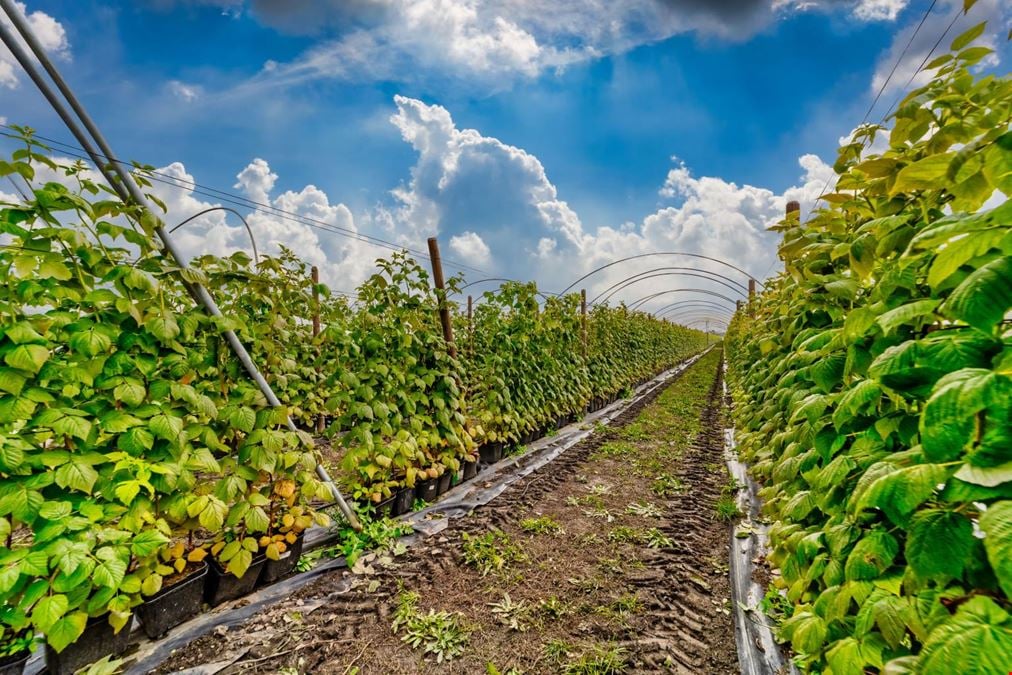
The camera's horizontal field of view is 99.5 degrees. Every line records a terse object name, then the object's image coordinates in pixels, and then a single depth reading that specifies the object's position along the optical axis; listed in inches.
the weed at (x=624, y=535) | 131.6
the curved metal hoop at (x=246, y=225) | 110.4
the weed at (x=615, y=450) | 220.2
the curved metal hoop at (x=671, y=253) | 514.1
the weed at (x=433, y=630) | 88.0
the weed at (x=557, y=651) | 84.9
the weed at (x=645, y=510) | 149.3
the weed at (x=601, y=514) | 147.1
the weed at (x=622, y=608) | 97.2
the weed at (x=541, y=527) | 137.0
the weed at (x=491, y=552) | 117.3
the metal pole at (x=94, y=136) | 73.0
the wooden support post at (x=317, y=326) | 277.6
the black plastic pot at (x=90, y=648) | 77.4
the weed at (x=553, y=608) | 97.9
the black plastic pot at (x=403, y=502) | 148.4
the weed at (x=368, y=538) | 120.7
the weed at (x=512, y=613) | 94.4
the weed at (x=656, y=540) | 128.1
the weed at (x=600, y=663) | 81.6
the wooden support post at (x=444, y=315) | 170.2
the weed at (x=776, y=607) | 93.0
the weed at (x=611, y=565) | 115.3
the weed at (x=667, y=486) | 169.8
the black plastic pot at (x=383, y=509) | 140.8
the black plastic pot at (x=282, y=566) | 109.5
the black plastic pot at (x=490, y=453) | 205.6
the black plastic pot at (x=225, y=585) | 100.5
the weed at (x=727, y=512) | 144.3
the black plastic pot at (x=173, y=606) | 89.1
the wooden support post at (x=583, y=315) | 344.8
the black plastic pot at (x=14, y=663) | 73.5
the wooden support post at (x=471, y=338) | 204.2
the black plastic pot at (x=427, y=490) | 158.1
